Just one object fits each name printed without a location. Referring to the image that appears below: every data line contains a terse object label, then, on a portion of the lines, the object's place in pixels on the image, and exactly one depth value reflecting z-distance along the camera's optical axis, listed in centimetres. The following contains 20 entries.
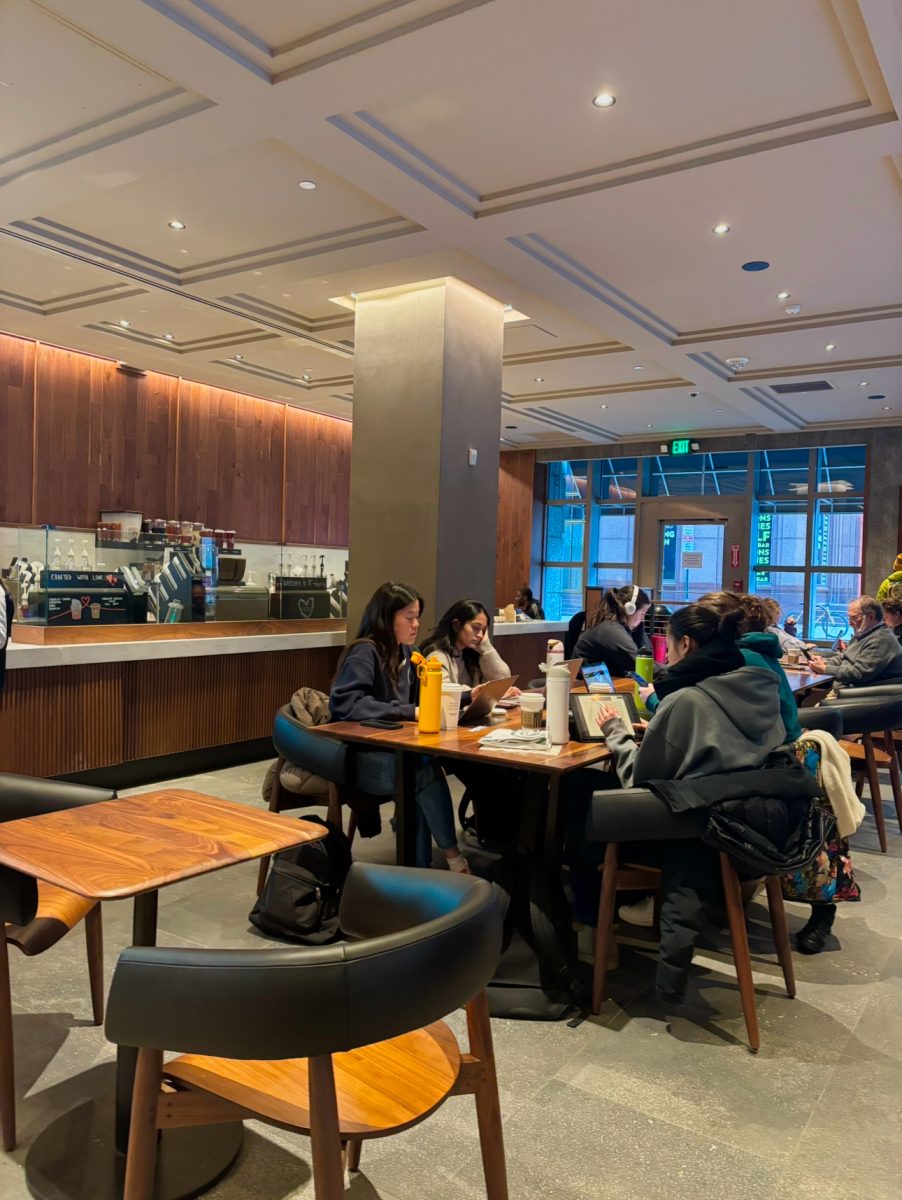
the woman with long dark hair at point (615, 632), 543
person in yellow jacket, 609
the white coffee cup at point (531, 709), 340
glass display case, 487
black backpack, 310
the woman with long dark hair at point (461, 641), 418
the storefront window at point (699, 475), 1200
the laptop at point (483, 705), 347
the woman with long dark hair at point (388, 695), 332
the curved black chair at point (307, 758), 333
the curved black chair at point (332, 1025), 127
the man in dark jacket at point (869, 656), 538
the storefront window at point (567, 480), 1329
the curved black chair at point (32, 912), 183
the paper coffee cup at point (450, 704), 335
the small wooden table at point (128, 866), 169
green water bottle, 455
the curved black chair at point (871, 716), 432
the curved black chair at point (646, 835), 263
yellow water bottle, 324
